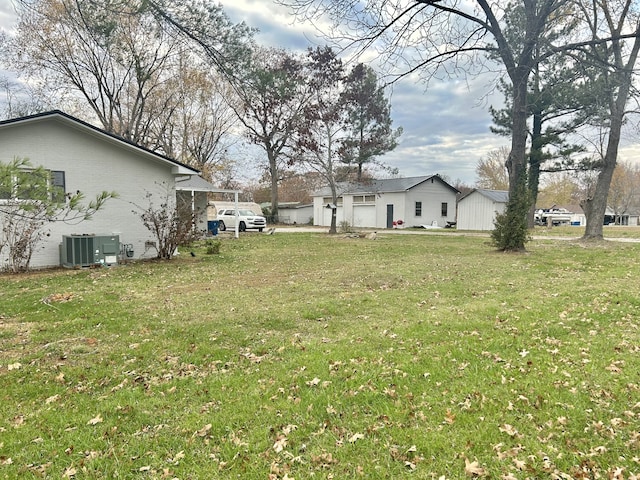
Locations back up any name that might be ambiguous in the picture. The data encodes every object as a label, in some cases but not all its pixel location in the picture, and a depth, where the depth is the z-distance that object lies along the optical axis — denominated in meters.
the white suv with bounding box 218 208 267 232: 25.09
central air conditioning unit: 9.57
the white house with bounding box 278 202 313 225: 38.93
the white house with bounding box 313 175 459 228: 29.17
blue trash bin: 22.16
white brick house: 9.27
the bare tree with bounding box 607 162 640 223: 51.92
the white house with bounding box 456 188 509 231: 27.23
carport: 17.38
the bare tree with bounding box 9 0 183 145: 17.06
